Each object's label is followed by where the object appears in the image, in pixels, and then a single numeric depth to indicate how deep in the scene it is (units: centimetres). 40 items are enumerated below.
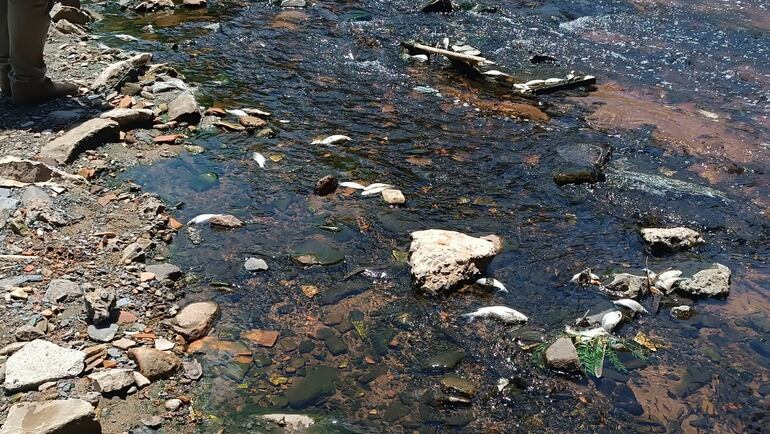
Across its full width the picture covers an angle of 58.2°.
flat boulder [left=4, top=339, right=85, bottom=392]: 331
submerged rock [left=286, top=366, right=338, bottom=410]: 362
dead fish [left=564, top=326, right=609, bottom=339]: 410
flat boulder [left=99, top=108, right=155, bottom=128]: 609
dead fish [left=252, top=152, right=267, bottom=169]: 588
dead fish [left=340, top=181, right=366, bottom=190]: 561
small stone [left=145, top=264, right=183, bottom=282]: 437
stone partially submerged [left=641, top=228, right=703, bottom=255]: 498
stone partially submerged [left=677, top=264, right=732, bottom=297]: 451
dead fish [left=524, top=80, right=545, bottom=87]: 786
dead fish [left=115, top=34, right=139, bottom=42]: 874
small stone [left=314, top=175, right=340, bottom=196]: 547
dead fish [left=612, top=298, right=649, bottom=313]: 437
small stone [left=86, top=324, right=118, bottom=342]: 371
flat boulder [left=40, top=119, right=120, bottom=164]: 547
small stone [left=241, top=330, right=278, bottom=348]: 398
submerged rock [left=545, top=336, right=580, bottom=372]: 387
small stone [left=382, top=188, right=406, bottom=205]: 542
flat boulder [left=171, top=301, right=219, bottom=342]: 394
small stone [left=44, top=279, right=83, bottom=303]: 392
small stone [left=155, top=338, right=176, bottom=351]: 377
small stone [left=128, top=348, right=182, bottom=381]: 353
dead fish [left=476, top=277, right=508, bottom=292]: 453
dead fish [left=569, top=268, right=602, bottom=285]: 462
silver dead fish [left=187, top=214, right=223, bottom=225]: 502
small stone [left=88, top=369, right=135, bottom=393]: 338
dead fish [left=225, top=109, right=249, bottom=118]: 668
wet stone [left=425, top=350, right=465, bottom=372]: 388
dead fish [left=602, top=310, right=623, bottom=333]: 418
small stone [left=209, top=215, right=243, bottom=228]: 500
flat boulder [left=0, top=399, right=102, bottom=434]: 294
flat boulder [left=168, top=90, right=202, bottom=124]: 641
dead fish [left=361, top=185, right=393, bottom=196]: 552
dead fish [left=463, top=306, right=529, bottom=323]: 424
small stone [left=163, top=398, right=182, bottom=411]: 339
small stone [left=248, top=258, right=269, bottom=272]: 458
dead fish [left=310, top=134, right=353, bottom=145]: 630
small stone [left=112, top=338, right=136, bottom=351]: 368
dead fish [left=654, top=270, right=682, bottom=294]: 455
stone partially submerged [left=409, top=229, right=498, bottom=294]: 445
